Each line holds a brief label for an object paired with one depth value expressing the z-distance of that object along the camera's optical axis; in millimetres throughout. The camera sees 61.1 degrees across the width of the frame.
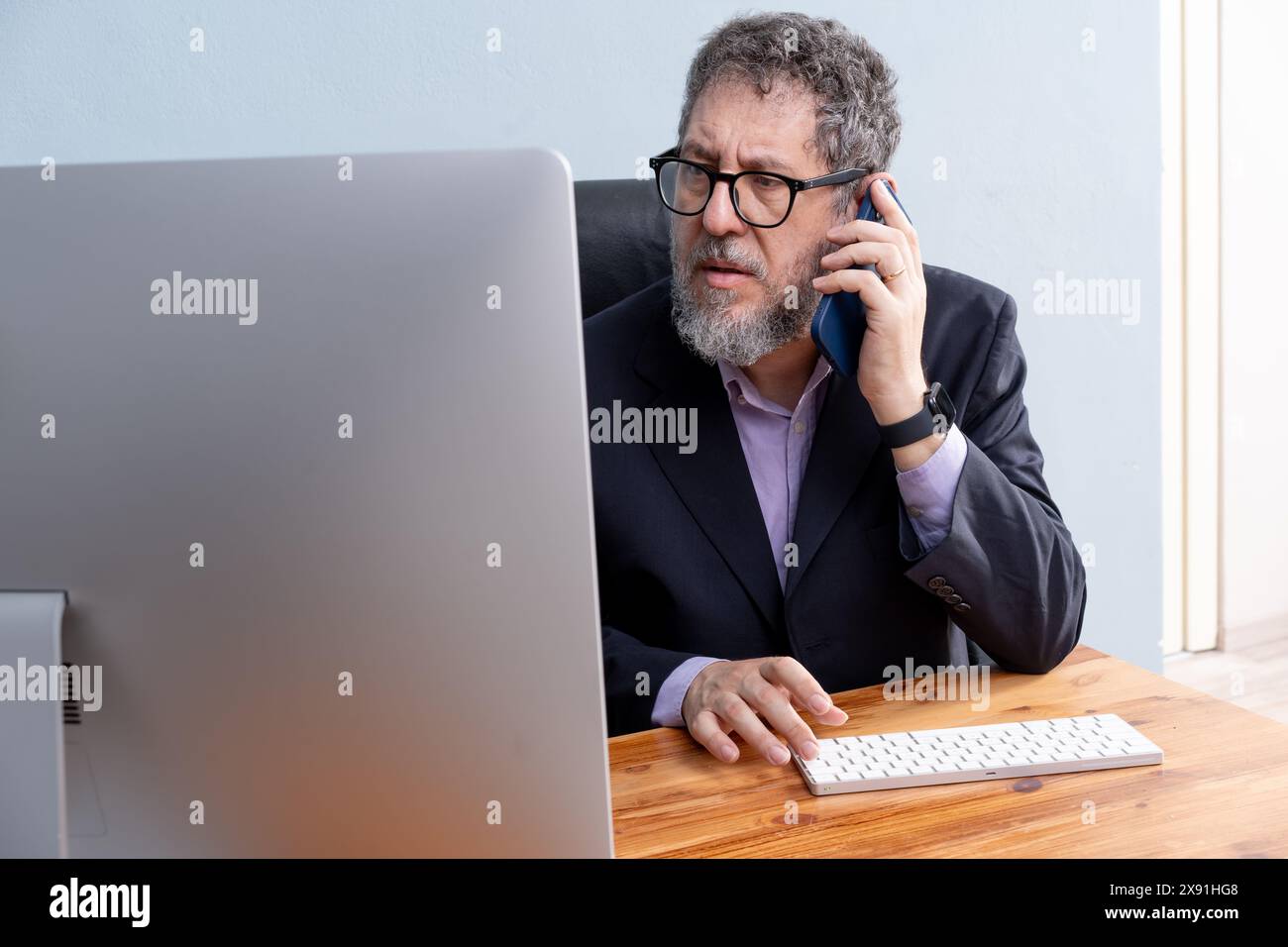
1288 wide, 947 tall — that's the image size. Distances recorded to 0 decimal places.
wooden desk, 769
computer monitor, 512
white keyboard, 861
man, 1125
